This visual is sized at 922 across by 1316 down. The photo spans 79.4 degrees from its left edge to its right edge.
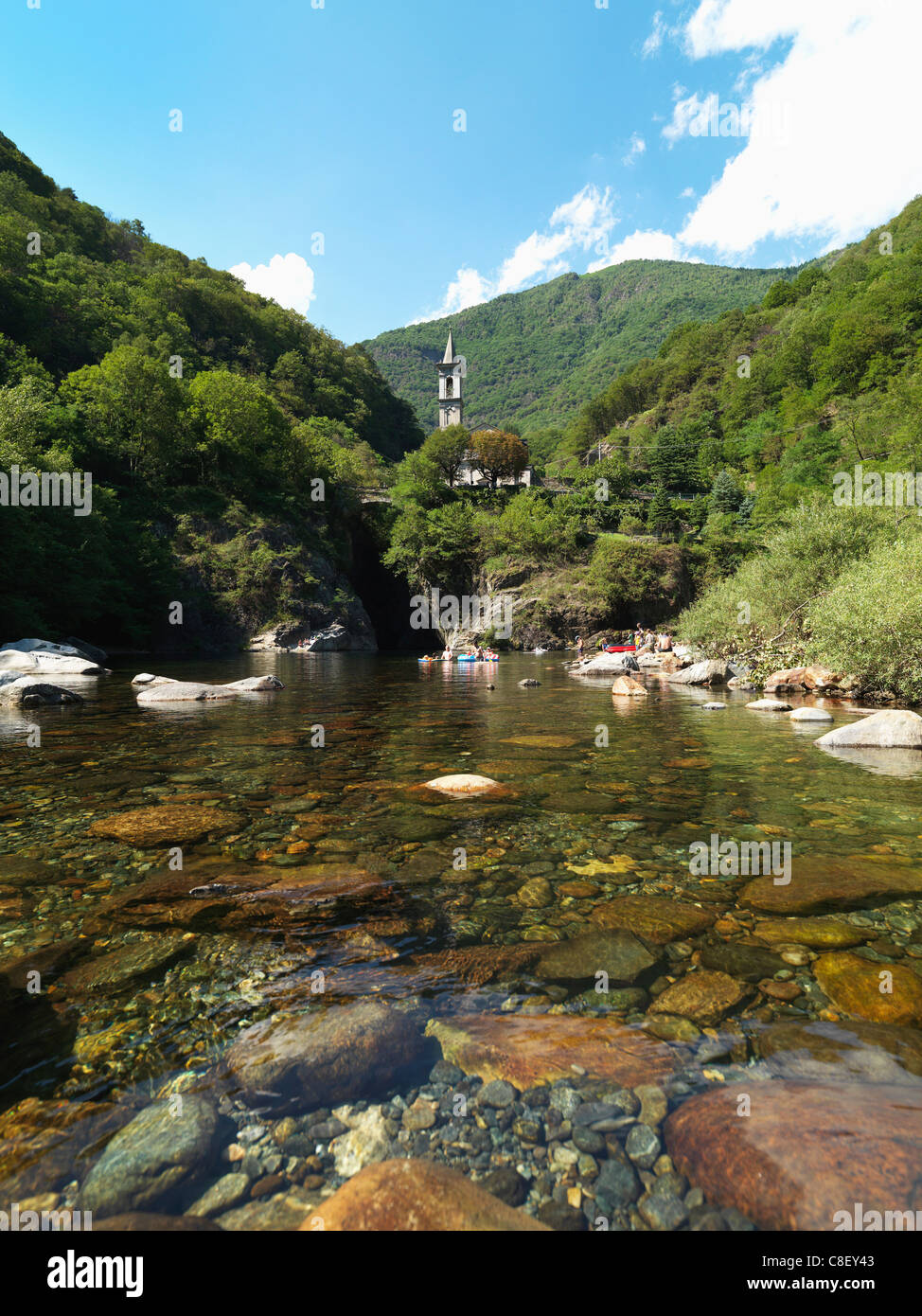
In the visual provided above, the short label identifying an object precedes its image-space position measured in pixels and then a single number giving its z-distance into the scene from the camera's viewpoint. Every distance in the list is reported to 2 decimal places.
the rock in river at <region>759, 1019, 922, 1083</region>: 2.70
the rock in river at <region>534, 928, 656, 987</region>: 3.57
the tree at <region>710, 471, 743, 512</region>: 76.19
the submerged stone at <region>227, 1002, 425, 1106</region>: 2.61
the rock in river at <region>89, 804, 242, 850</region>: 5.78
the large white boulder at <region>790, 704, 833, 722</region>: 13.38
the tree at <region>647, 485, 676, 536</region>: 73.31
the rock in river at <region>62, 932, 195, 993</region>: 3.42
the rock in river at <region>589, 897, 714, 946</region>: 4.06
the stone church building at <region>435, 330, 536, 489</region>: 101.38
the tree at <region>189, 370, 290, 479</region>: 57.28
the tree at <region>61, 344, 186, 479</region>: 50.31
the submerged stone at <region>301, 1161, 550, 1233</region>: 1.92
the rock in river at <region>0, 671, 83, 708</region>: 15.45
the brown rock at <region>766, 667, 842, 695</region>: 19.30
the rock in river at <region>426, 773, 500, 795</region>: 7.65
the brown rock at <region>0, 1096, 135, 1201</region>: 2.07
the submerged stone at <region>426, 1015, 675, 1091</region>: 2.72
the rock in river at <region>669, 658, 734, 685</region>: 24.20
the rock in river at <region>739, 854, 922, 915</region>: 4.45
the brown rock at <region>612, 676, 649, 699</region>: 20.08
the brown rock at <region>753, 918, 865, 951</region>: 3.91
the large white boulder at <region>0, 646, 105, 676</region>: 21.61
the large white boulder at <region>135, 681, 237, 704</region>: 16.17
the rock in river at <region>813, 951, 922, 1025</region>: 3.18
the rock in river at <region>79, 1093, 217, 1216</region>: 2.02
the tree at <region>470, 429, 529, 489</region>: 82.75
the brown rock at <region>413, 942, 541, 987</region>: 3.56
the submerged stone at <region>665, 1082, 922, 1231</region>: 1.99
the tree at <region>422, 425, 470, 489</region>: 80.31
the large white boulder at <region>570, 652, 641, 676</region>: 31.23
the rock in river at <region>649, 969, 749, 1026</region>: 3.20
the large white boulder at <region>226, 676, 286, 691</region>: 19.89
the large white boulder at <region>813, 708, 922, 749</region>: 10.42
